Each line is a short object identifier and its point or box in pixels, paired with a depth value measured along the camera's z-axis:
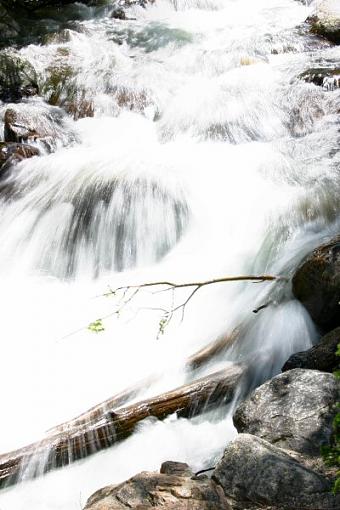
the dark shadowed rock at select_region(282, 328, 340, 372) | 3.64
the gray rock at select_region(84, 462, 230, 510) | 2.39
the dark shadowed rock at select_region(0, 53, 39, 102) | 10.67
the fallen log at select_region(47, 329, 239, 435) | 3.71
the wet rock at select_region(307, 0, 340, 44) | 11.62
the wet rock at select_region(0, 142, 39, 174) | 8.38
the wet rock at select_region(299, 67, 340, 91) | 9.02
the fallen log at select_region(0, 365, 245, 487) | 3.53
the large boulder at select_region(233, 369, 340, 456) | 2.96
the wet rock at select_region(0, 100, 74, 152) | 8.93
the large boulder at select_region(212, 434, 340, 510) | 2.39
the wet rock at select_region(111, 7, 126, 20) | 15.54
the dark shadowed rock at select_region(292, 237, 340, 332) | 4.03
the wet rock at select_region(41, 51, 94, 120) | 10.23
